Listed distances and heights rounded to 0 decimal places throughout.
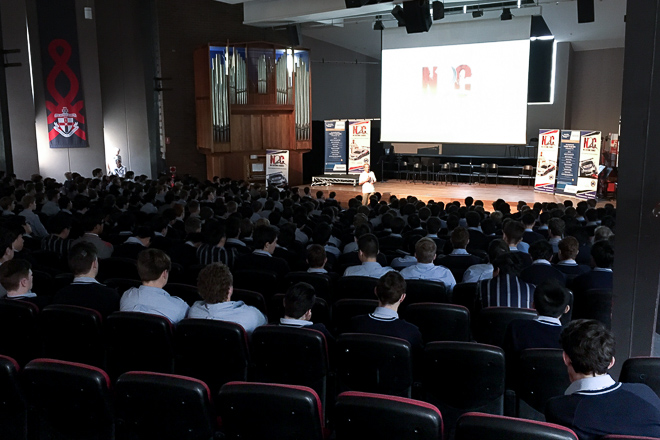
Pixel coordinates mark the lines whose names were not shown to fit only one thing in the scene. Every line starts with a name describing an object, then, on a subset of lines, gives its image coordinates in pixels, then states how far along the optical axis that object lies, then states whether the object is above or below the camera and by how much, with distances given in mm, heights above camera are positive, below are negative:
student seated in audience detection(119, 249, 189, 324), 3672 -1064
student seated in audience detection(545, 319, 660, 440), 2119 -1031
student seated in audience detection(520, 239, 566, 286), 4590 -1122
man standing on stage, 13508 -1197
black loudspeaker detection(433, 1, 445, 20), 12038 +2536
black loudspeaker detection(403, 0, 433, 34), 10984 +2235
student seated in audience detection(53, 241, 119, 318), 3838 -1079
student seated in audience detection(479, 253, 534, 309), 4191 -1165
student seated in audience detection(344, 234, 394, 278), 4844 -1109
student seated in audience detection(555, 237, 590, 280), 5070 -1162
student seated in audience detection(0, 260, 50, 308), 3764 -982
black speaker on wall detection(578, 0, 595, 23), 10805 +2256
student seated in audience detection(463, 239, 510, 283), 4895 -1202
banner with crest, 14211 +1471
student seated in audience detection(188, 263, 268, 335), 3516 -1059
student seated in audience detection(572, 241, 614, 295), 4539 -1147
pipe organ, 15805 +768
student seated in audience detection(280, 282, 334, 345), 3238 -985
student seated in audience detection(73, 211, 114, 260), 5797 -1055
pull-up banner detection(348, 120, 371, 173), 17375 -427
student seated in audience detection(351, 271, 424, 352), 3305 -1117
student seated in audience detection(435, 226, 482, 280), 5453 -1218
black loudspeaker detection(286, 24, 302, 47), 17859 +3006
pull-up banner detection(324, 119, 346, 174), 17962 -495
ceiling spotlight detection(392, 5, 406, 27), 11880 +2434
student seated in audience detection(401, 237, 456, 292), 4781 -1166
